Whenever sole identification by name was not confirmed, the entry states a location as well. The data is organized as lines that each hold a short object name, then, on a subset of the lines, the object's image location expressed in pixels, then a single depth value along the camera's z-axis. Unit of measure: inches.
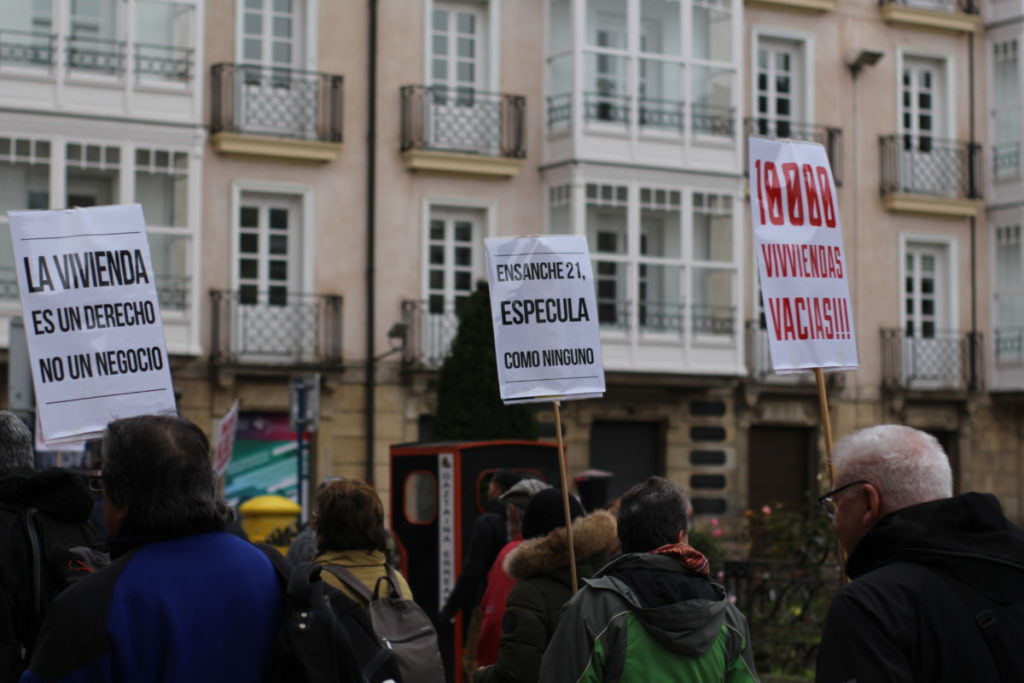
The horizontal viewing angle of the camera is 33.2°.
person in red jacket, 315.3
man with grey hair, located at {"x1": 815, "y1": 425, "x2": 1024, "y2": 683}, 166.9
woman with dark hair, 265.9
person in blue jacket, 160.7
